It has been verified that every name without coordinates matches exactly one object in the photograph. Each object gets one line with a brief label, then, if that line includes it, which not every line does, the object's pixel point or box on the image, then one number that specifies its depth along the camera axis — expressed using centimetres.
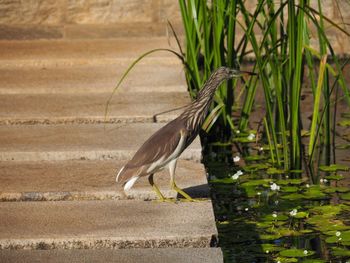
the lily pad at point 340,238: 841
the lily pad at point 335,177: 1034
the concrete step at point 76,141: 1002
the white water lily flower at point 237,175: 1036
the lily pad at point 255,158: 1111
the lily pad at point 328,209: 917
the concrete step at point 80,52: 1434
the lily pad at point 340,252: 817
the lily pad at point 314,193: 973
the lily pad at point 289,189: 989
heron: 812
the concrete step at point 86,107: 1140
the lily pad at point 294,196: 969
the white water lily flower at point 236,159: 1115
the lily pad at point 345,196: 960
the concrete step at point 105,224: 758
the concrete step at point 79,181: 877
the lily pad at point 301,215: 912
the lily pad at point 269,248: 833
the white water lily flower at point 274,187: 995
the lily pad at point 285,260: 802
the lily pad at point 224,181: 1034
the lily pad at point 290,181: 1017
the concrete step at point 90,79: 1293
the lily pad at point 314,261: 802
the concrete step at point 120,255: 725
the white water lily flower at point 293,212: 910
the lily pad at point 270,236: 859
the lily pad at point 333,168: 1060
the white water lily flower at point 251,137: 1163
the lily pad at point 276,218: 909
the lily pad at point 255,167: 1070
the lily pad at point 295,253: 812
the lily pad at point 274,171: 1050
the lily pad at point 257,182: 1016
